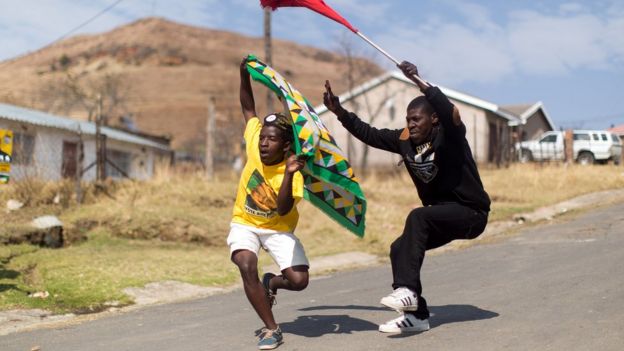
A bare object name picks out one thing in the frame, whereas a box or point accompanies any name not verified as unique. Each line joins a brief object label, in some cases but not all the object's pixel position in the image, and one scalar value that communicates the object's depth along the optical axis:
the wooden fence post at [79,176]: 14.75
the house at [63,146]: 15.83
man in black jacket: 5.12
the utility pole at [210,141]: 19.23
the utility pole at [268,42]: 22.02
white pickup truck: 28.14
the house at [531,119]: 37.81
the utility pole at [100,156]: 16.06
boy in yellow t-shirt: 5.16
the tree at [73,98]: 57.86
